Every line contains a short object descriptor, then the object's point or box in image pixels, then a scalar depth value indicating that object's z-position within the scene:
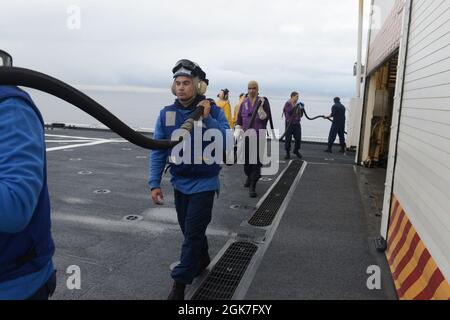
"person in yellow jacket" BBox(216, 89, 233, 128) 10.58
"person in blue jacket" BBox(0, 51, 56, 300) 1.22
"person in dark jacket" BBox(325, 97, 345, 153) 13.09
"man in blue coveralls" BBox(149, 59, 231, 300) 3.29
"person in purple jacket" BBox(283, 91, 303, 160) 11.35
